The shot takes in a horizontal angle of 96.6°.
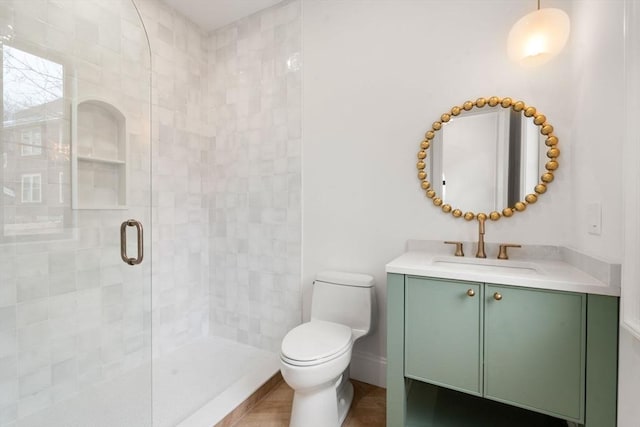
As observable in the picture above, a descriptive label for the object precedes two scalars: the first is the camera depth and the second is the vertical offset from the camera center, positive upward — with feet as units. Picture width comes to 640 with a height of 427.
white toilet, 4.40 -2.29
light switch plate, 3.67 -0.12
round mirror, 4.84 +0.92
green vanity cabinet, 3.30 -1.79
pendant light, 4.30 +2.70
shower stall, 4.55 -0.03
